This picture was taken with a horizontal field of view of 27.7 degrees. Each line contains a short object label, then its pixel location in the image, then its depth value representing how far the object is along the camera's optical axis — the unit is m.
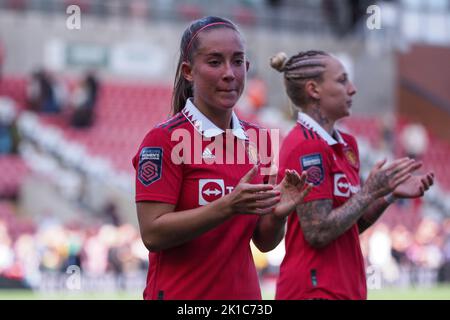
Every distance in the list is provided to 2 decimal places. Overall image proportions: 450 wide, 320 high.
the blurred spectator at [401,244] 17.33
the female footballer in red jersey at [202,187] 3.21
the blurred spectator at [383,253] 16.61
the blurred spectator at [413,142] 21.14
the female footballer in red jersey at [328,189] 4.10
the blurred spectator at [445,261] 17.23
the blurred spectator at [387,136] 20.88
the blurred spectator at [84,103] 19.03
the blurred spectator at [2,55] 20.39
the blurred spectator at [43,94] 18.70
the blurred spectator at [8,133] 17.72
